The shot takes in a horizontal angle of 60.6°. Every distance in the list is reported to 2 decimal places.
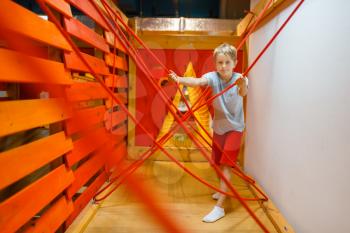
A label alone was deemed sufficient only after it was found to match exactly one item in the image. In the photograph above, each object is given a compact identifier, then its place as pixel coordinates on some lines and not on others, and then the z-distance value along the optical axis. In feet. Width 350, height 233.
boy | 5.26
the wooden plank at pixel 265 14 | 5.31
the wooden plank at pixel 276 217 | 4.42
